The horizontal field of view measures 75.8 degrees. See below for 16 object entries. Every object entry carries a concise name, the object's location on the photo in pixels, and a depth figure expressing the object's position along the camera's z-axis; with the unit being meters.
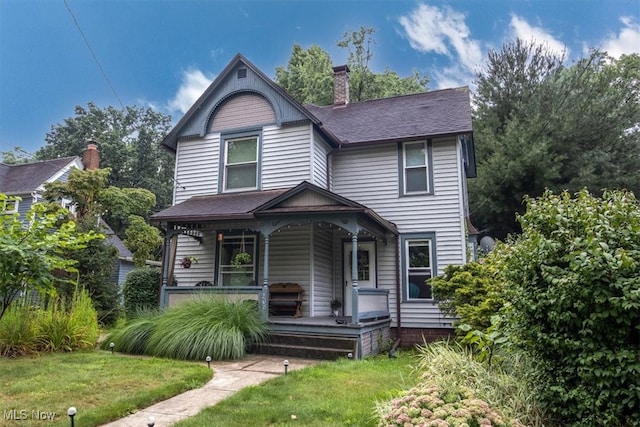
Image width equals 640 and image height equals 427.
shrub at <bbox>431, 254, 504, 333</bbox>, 6.80
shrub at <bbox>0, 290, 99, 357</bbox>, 6.74
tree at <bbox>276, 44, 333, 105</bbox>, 24.34
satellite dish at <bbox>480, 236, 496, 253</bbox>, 14.35
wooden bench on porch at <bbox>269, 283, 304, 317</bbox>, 9.70
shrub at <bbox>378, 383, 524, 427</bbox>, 2.85
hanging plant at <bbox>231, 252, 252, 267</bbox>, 10.26
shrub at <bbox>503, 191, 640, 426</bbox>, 2.95
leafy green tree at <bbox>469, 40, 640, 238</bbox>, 17.03
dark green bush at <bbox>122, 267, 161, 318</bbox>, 10.82
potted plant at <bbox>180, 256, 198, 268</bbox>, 10.91
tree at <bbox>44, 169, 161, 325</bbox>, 11.91
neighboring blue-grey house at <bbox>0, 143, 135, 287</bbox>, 19.70
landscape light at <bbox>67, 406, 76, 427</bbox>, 3.22
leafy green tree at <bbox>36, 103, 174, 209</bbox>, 32.56
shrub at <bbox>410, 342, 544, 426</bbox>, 3.45
